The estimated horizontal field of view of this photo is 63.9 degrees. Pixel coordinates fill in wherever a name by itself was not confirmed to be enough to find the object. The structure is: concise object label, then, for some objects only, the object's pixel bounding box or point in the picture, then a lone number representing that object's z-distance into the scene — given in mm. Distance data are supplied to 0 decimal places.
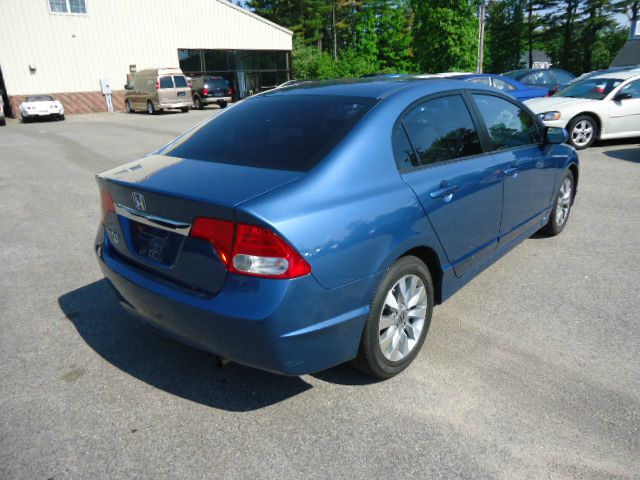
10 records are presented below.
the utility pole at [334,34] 53312
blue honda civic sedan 2320
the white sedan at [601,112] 10156
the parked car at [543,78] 16359
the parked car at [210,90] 27953
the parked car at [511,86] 12702
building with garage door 27312
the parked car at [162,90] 25344
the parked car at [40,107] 24469
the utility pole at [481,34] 26280
